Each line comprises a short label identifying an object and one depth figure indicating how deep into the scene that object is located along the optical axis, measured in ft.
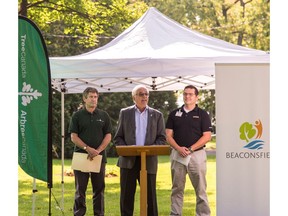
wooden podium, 30.09
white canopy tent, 33.24
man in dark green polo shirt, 34.22
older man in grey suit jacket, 33.32
